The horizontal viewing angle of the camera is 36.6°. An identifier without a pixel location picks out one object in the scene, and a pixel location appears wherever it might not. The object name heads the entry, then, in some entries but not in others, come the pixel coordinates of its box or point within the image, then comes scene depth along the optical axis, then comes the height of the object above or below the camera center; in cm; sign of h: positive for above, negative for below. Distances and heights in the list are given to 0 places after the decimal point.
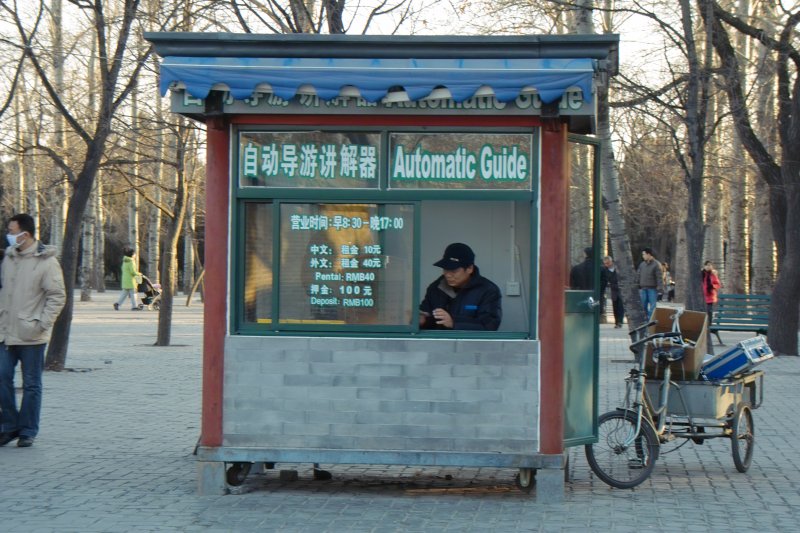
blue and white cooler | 920 -56
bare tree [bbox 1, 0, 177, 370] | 1556 +245
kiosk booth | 792 +19
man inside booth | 839 -7
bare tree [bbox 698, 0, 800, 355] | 1936 +241
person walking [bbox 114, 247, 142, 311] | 3722 +26
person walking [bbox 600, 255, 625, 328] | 2931 +3
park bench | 2322 -46
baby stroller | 3872 -31
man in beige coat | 1026 -31
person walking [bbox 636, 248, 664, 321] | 2675 +20
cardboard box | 897 -38
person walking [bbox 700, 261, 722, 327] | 2790 +10
